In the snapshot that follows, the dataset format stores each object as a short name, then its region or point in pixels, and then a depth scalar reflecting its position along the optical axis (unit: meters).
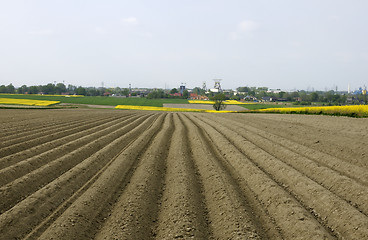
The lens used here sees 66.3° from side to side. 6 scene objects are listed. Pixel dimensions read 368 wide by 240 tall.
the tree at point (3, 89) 152.50
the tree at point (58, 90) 163.62
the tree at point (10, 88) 152.75
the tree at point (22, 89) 157.25
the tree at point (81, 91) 159.25
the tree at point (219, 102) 75.44
